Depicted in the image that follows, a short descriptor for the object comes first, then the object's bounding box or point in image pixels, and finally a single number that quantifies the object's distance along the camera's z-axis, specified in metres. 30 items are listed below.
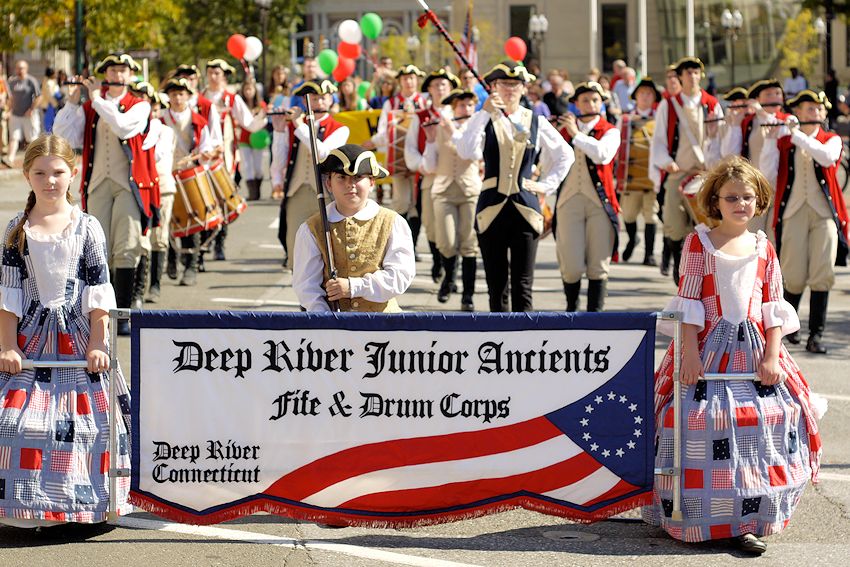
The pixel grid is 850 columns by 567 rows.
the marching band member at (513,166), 10.66
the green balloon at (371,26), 27.69
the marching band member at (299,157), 12.23
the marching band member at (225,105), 15.52
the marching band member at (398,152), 14.73
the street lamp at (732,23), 57.90
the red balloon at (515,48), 24.47
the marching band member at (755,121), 11.42
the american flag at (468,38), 18.92
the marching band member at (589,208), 11.33
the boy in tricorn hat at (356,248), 6.77
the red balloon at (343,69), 25.42
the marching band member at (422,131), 13.44
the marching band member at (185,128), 13.58
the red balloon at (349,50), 25.86
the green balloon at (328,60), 25.70
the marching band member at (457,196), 12.85
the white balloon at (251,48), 24.62
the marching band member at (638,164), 15.63
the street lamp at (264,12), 36.81
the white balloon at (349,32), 26.26
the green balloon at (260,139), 20.94
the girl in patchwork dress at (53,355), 6.02
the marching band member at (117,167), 11.20
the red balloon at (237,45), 24.02
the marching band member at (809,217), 10.88
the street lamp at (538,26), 57.28
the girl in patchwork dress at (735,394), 6.09
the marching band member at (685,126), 13.36
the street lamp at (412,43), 56.43
